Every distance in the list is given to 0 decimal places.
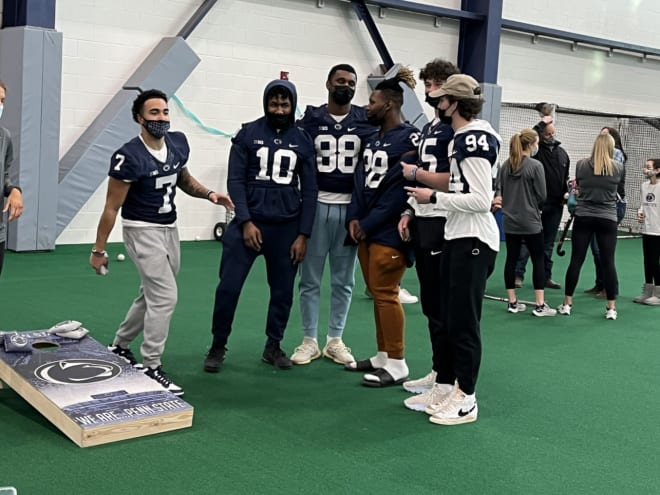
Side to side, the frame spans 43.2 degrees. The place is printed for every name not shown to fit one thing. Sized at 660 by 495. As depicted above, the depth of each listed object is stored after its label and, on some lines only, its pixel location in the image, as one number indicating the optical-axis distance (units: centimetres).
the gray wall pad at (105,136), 881
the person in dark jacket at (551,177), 794
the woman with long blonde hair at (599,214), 677
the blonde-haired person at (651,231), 745
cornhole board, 348
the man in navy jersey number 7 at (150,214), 414
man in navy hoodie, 461
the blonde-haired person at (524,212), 684
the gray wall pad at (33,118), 811
